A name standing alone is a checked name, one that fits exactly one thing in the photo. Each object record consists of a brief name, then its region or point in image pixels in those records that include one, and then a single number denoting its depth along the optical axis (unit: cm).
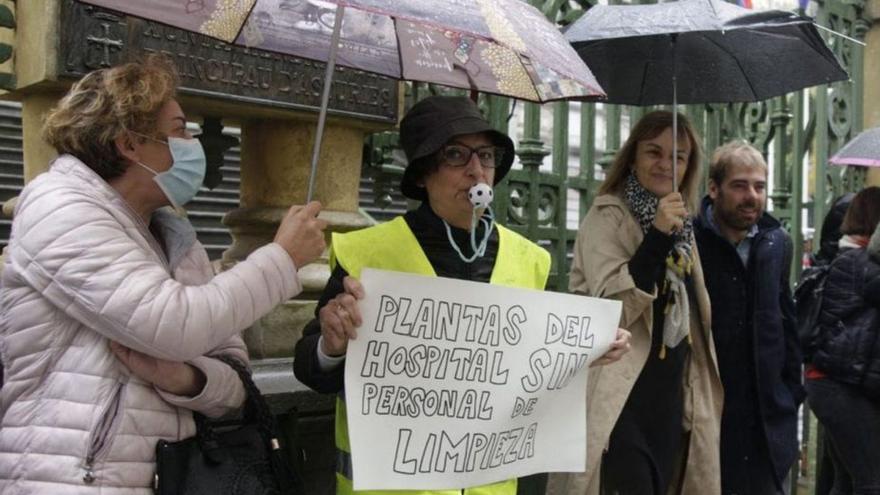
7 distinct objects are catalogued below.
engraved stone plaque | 346
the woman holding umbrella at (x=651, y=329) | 371
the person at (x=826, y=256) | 576
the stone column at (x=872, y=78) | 747
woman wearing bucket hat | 300
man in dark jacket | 434
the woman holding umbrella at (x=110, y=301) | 239
